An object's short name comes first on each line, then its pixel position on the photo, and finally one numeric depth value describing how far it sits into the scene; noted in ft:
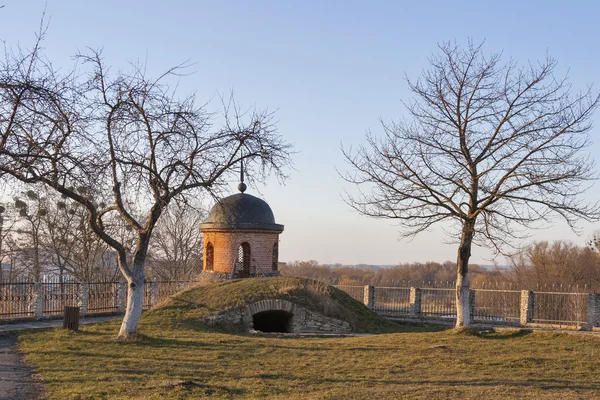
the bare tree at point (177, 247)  140.46
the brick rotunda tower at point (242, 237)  77.15
